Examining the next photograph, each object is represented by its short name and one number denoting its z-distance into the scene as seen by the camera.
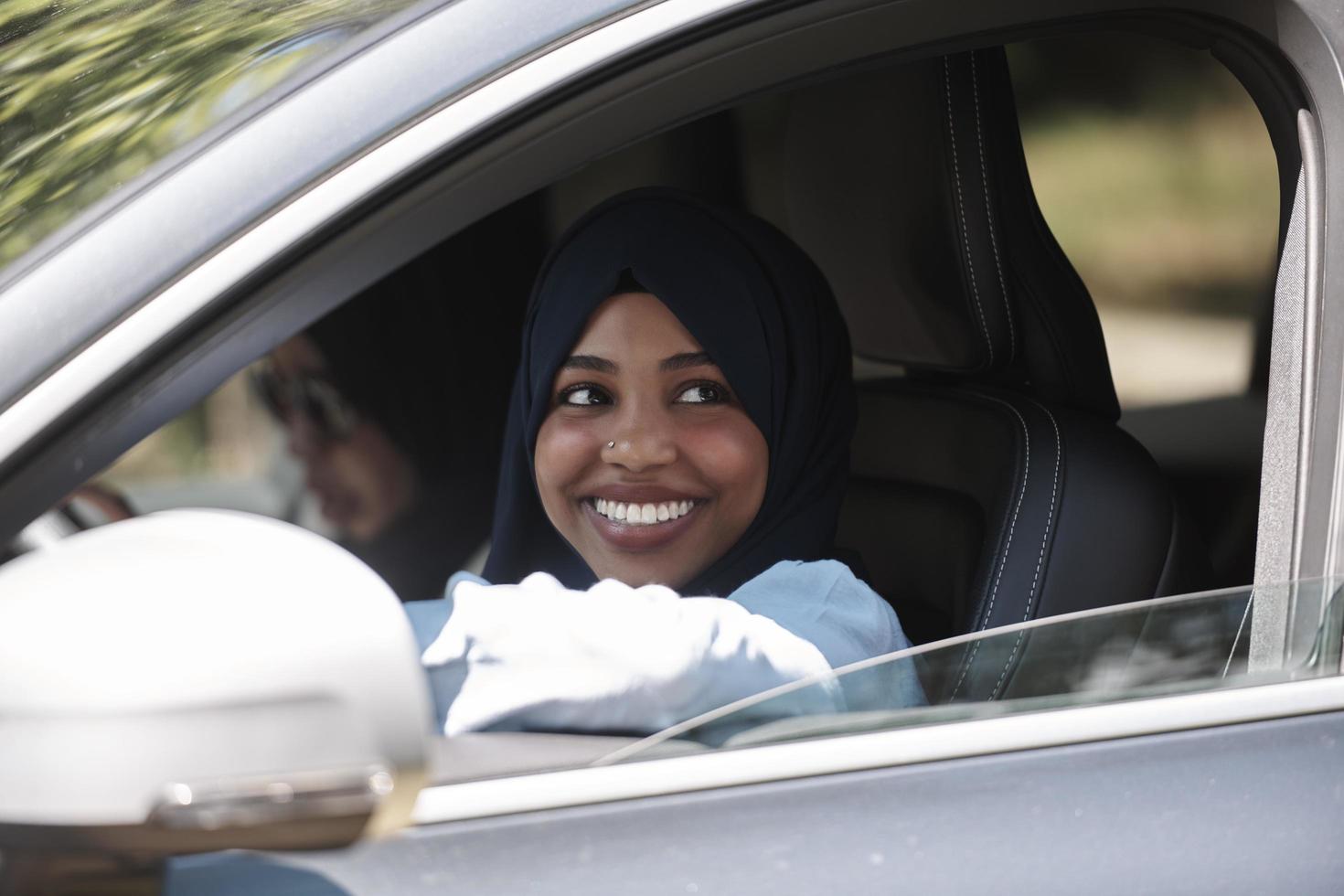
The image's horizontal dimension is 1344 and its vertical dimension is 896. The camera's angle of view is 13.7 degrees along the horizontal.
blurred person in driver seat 3.64
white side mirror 2.14
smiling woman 2.87
